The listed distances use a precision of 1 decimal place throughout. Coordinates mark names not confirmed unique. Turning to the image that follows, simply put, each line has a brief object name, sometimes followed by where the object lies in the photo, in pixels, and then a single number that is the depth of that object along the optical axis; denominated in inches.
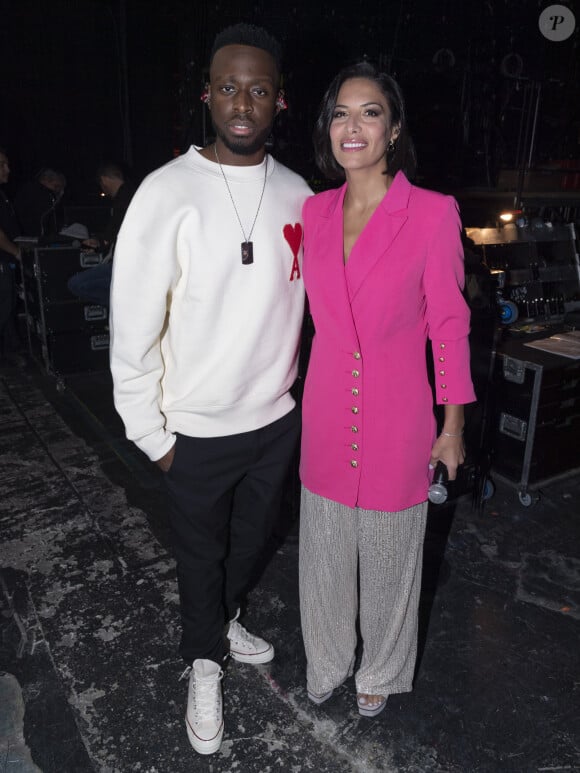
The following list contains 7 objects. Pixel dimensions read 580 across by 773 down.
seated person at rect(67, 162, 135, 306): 193.9
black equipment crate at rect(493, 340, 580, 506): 130.2
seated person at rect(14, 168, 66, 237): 257.8
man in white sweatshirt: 64.9
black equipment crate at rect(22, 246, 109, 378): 204.1
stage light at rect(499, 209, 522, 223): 166.9
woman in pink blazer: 65.2
